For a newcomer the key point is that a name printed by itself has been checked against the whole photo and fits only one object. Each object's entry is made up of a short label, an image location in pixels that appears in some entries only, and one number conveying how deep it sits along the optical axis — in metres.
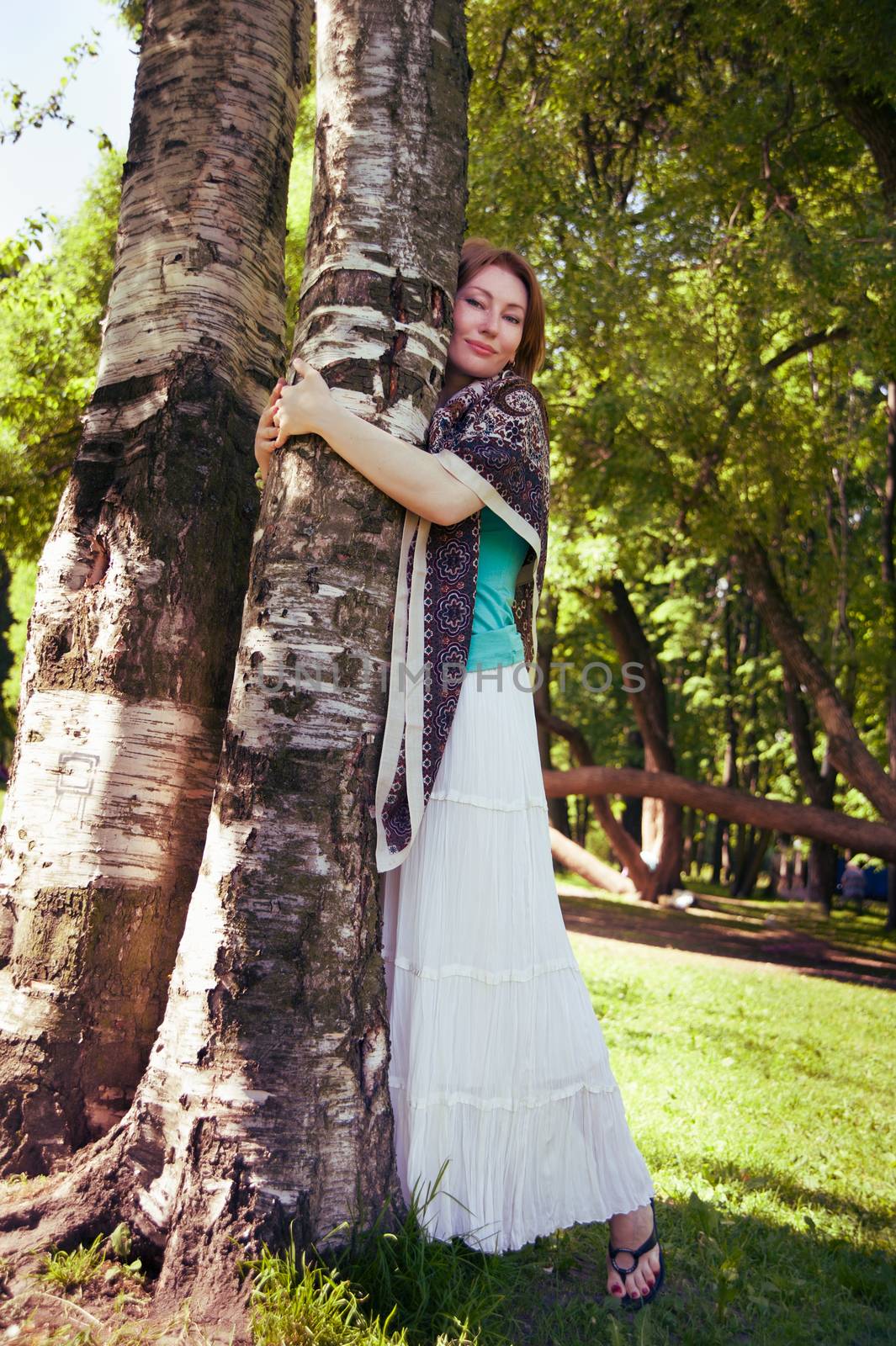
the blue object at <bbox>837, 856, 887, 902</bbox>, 24.94
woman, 2.20
